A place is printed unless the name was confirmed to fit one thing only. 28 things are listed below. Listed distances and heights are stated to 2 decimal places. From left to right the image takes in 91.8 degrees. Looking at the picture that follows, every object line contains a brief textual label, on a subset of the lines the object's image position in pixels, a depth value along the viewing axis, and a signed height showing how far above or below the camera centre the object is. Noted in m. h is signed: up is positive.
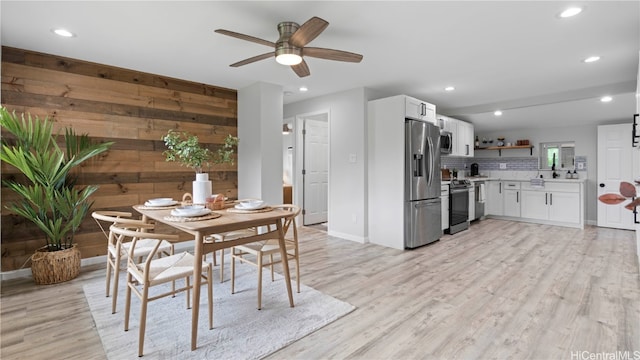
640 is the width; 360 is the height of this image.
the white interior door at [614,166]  5.32 +0.17
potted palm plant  2.82 -0.10
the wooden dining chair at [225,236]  3.07 -0.59
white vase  2.74 -0.11
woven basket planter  2.95 -0.84
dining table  1.94 -0.32
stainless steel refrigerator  4.25 -0.09
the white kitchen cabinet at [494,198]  6.61 -0.48
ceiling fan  2.25 +1.01
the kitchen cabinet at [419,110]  4.25 +0.96
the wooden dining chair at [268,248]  2.48 -0.61
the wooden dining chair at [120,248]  2.09 -0.57
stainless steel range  5.23 -0.51
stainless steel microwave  5.47 +0.62
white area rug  1.95 -1.06
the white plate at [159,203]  2.79 -0.22
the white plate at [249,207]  2.52 -0.24
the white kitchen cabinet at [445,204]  5.10 -0.46
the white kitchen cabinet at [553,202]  5.69 -0.51
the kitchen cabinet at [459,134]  5.64 +0.84
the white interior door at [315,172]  5.95 +0.10
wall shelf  6.64 +0.63
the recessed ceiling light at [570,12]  2.30 +1.24
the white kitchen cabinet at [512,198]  6.38 -0.46
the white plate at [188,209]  2.23 -0.23
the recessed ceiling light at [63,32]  2.68 +1.29
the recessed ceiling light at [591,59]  3.27 +1.25
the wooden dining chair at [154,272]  1.88 -0.61
